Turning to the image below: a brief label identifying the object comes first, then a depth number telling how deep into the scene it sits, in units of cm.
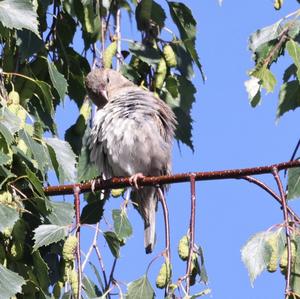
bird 1074
